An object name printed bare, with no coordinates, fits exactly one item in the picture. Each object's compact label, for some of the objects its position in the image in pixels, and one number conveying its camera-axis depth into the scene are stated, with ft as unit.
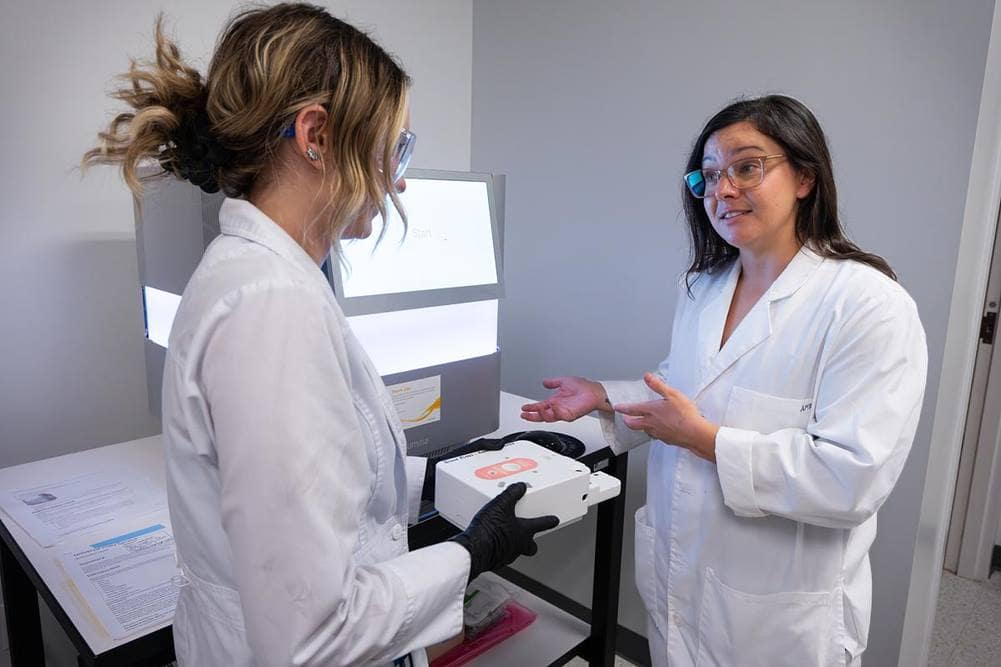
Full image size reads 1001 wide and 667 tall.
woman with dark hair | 3.38
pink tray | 5.06
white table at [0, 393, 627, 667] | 2.81
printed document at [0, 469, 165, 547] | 3.62
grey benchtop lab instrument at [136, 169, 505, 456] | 3.91
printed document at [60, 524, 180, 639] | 2.89
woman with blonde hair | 1.99
